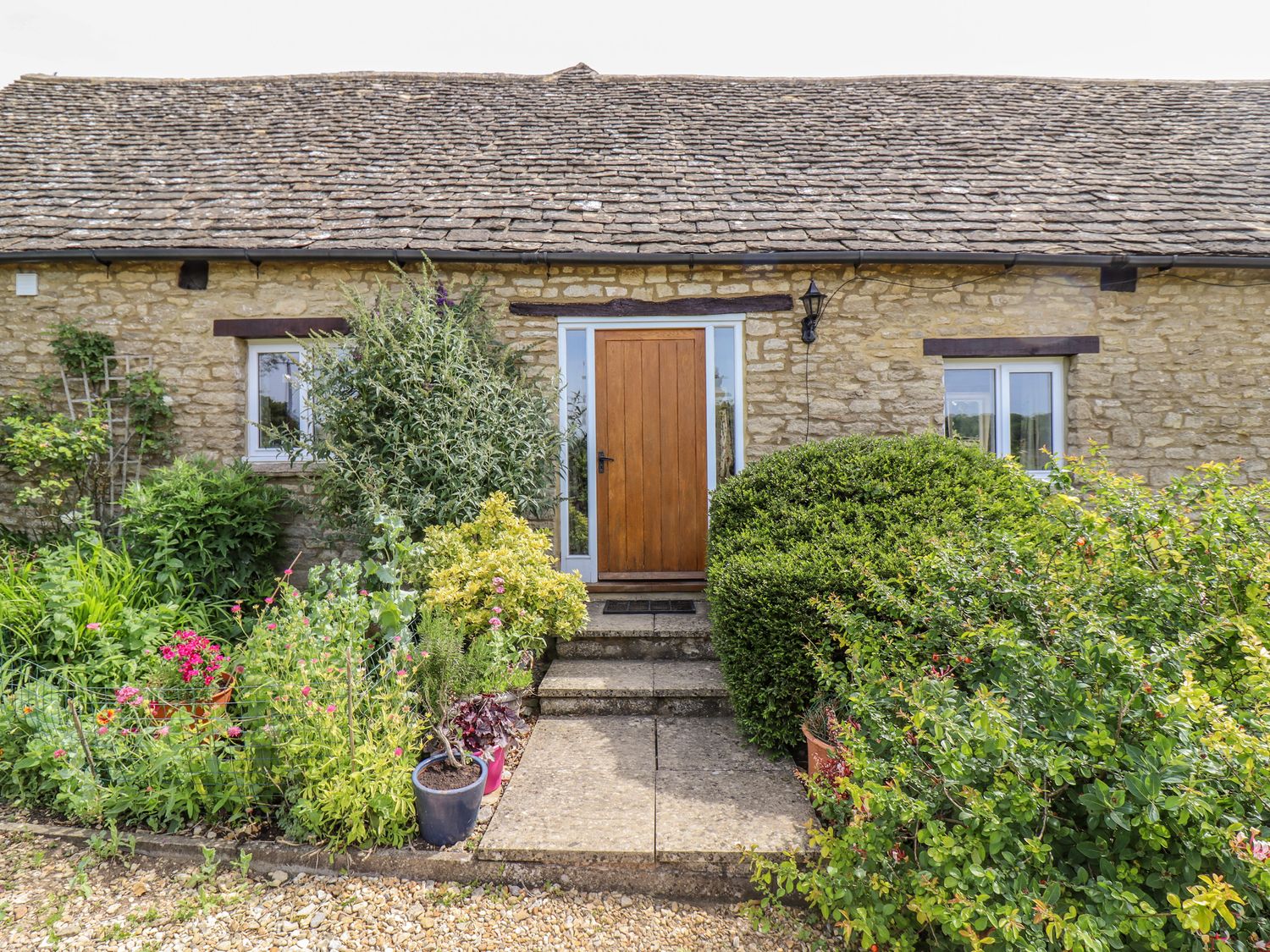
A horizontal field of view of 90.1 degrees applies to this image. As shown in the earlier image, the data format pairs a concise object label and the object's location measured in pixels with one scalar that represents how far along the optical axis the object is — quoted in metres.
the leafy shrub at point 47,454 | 5.57
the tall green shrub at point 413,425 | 4.77
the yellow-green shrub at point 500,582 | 4.03
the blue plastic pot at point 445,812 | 2.89
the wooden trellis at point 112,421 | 5.98
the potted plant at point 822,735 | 2.99
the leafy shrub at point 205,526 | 5.03
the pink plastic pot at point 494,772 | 3.32
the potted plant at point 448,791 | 2.90
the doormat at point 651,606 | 5.45
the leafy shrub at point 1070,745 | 1.79
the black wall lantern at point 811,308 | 5.81
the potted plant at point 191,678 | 3.38
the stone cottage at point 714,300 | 5.92
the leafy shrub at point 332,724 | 2.86
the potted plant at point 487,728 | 3.34
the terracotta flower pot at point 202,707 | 3.25
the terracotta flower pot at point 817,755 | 3.08
